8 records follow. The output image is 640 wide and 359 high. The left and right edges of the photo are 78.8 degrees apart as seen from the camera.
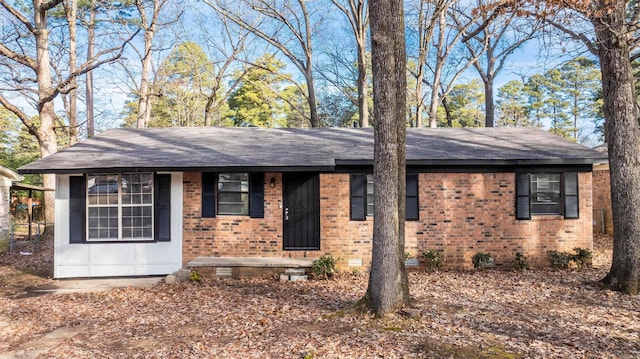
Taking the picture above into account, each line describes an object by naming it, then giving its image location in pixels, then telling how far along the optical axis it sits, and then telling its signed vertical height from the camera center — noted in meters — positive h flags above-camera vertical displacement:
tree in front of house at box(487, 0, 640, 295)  6.56 +1.03
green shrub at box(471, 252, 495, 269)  8.87 -1.61
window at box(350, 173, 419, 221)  8.99 -0.13
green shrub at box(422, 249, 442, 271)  8.73 -1.54
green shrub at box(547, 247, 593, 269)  8.81 -1.59
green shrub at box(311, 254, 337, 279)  8.13 -1.60
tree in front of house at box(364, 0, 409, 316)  5.35 +0.28
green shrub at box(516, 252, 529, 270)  8.80 -1.64
